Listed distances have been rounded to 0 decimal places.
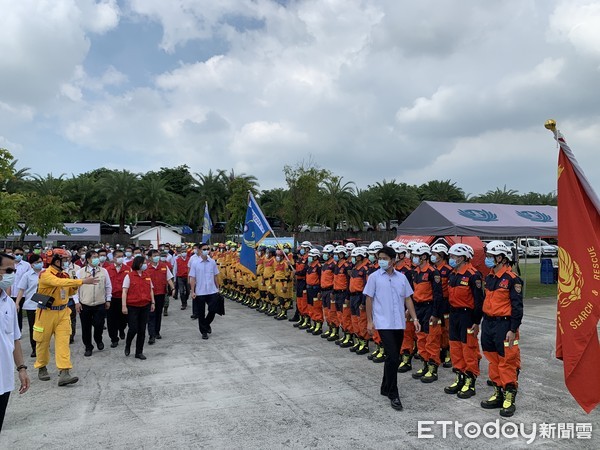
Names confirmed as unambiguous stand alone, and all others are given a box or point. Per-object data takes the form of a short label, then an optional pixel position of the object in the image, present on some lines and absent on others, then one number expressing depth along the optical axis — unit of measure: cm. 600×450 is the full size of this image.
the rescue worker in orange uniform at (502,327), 562
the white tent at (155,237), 3325
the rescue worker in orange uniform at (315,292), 1058
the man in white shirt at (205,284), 1038
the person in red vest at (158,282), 1024
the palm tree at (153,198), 4072
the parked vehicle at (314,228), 4144
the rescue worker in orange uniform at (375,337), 815
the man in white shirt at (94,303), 886
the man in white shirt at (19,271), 975
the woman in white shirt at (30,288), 848
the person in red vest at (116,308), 955
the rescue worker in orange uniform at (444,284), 718
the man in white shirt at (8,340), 393
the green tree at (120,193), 4025
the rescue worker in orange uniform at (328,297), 985
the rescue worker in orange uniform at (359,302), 876
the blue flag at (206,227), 2159
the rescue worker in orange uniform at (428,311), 706
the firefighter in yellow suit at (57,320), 680
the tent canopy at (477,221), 1506
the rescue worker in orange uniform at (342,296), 929
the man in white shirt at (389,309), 599
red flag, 474
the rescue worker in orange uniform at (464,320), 626
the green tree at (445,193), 5156
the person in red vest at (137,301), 847
